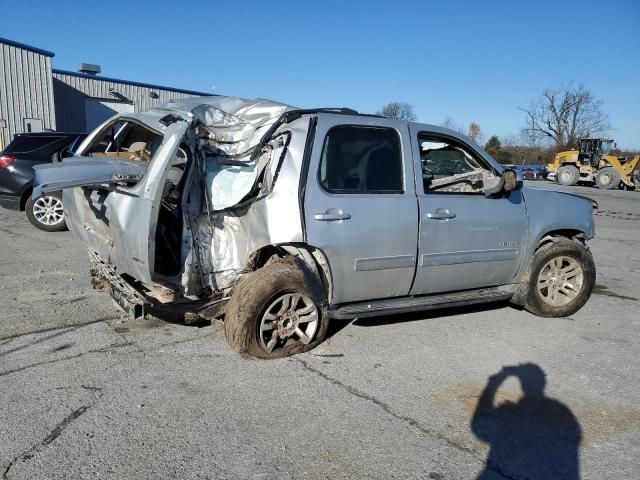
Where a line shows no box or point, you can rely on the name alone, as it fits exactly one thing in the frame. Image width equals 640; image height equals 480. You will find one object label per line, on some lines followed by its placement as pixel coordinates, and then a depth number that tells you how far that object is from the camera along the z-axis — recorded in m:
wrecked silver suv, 3.76
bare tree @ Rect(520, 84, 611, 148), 64.56
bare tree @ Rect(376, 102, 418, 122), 49.28
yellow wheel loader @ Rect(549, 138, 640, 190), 29.31
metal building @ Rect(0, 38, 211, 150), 19.44
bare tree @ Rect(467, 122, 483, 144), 72.31
